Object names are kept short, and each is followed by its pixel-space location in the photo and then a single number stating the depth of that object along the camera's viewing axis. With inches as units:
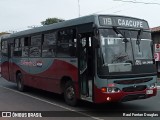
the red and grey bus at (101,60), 374.3
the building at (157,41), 979.3
